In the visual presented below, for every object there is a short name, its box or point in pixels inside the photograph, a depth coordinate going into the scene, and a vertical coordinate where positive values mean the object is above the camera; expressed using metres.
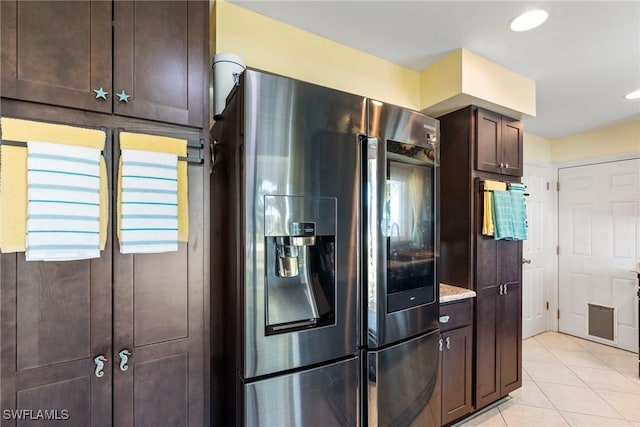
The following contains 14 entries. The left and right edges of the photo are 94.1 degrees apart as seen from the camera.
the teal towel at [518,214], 2.30 +0.00
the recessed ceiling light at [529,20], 1.63 +1.10
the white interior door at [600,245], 3.31 -0.37
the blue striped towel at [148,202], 1.06 +0.05
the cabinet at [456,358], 1.94 -0.97
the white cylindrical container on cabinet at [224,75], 1.46 +0.69
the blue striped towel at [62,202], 0.92 +0.04
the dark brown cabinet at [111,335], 0.93 -0.42
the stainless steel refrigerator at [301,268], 1.12 -0.22
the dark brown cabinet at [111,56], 0.93 +0.56
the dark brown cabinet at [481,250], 2.17 -0.27
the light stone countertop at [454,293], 1.92 -0.54
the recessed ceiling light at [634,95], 2.60 +1.06
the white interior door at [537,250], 3.72 -0.46
